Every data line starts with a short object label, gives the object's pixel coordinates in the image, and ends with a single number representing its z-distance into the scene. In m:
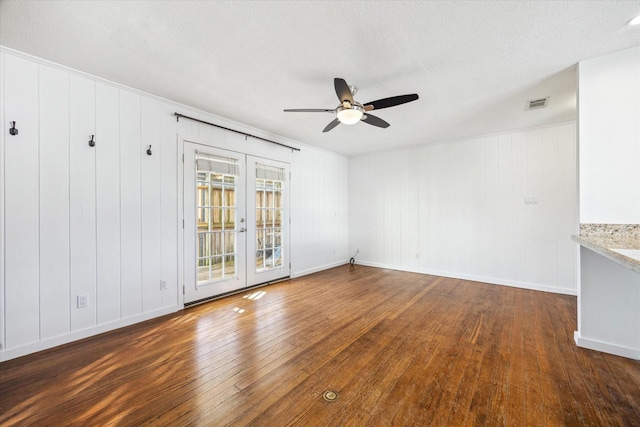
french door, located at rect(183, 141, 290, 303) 3.51
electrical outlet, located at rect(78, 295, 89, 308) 2.59
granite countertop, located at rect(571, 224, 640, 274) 1.43
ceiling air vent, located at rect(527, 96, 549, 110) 3.20
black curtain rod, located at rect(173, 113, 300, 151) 3.34
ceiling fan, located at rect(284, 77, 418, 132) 2.40
